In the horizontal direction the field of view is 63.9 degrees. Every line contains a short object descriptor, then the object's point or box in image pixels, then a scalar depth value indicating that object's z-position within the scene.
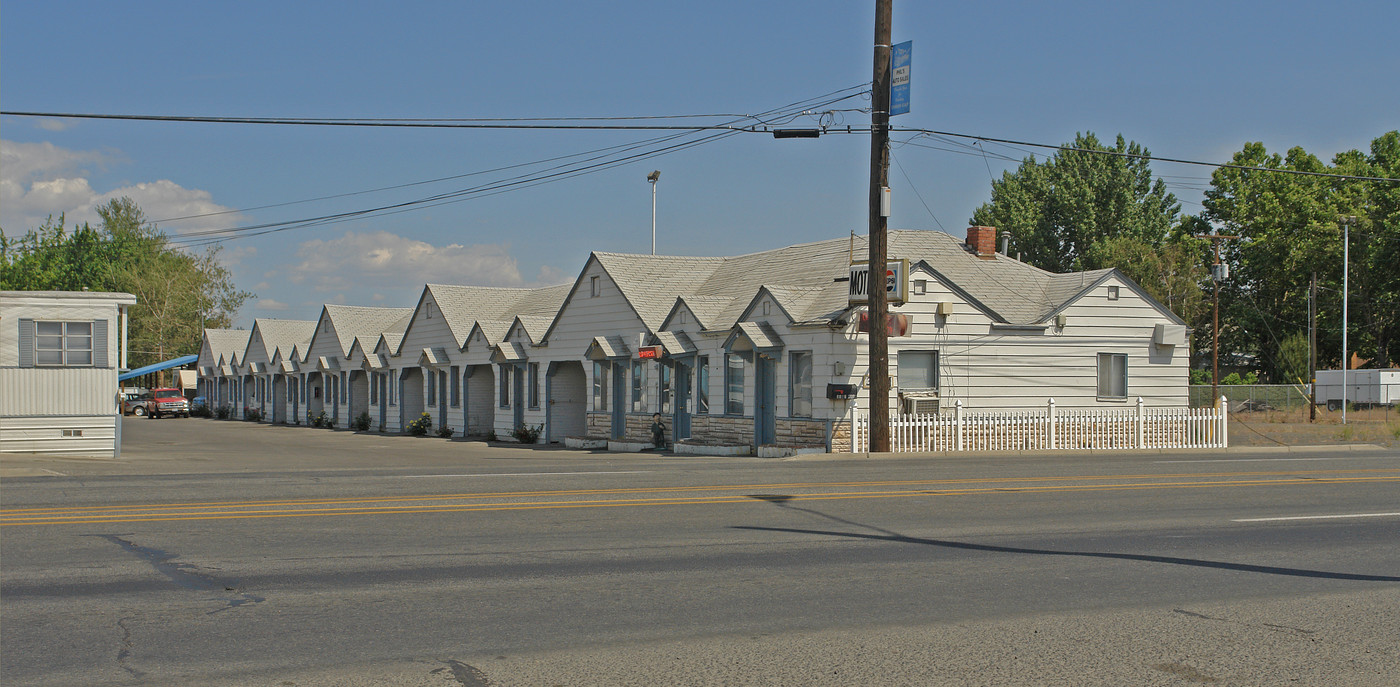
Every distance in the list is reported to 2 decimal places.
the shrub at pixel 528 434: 38.00
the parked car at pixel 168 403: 70.69
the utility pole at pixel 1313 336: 58.19
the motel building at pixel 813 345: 26.69
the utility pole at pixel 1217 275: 43.09
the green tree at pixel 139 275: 91.81
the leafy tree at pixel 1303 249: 64.38
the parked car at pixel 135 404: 73.85
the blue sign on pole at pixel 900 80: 23.97
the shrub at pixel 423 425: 45.78
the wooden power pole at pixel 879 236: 24.23
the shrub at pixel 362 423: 52.44
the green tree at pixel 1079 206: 71.62
